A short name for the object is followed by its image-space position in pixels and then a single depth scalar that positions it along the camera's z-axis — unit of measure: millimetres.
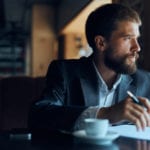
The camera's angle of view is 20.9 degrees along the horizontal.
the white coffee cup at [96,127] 1087
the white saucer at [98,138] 1087
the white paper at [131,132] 1201
